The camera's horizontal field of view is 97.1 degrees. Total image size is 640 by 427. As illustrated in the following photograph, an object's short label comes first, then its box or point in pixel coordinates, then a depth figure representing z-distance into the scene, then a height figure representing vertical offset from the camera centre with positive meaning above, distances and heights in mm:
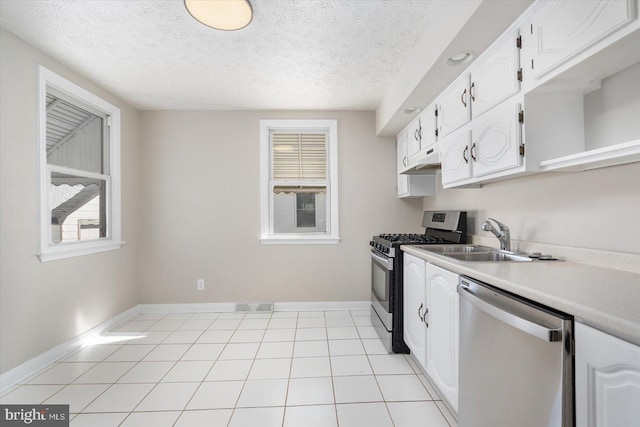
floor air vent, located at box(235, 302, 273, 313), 3428 -1131
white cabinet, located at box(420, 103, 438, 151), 2428 +781
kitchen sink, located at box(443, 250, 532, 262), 1867 -288
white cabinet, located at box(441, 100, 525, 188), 1489 +412
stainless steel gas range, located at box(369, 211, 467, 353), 2408 -486
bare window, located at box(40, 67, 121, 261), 2299 +424
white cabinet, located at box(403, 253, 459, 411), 1562 -700
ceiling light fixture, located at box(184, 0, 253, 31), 1589 +1189
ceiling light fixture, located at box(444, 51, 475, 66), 1739 +987
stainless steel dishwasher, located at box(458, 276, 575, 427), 868 -547
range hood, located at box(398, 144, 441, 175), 2457 +492
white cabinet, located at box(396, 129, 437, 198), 3127 +344
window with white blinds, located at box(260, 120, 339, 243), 3572 +430
